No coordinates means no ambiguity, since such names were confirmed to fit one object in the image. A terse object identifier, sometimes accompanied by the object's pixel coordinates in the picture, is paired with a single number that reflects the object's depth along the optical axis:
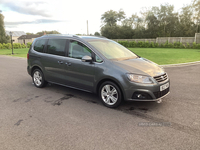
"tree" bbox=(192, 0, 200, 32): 38.72
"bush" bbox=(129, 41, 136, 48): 38.38
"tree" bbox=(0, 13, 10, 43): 50.75
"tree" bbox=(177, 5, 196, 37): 40.16
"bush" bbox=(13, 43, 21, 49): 45.92
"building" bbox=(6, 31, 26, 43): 98.84
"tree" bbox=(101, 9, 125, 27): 62.88
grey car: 4.05
